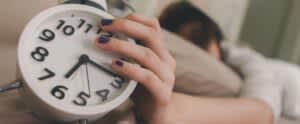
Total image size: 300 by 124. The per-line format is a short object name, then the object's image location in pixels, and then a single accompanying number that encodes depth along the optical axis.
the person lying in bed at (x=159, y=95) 0.54
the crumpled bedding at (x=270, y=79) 1.11
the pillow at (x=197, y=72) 0.96
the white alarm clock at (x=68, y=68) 0.49
